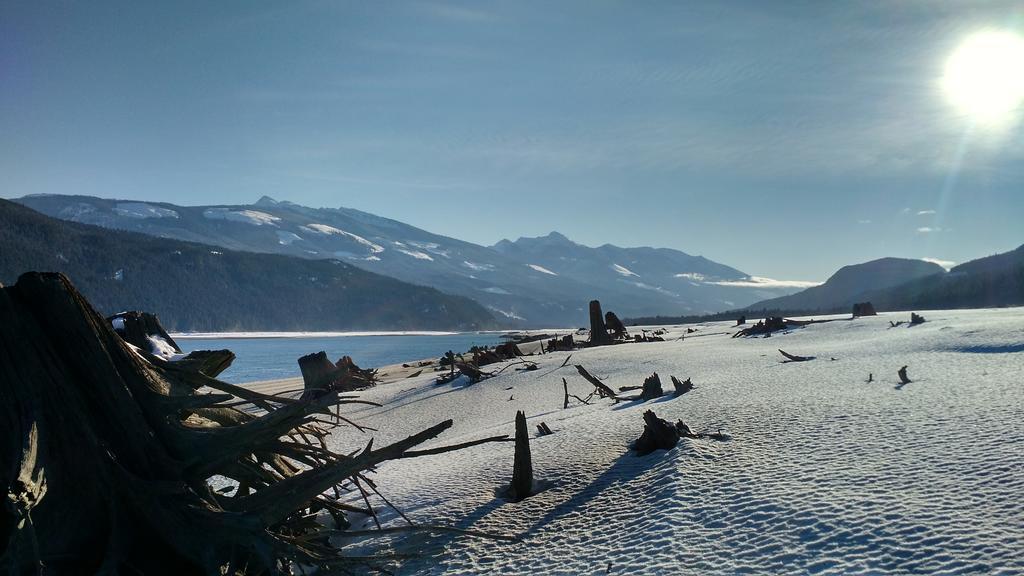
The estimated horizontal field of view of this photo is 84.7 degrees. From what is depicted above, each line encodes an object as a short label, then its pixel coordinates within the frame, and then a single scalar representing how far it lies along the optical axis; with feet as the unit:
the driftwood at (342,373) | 32.68
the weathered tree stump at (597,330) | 54.13
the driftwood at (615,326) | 58.13
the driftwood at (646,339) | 54.17
